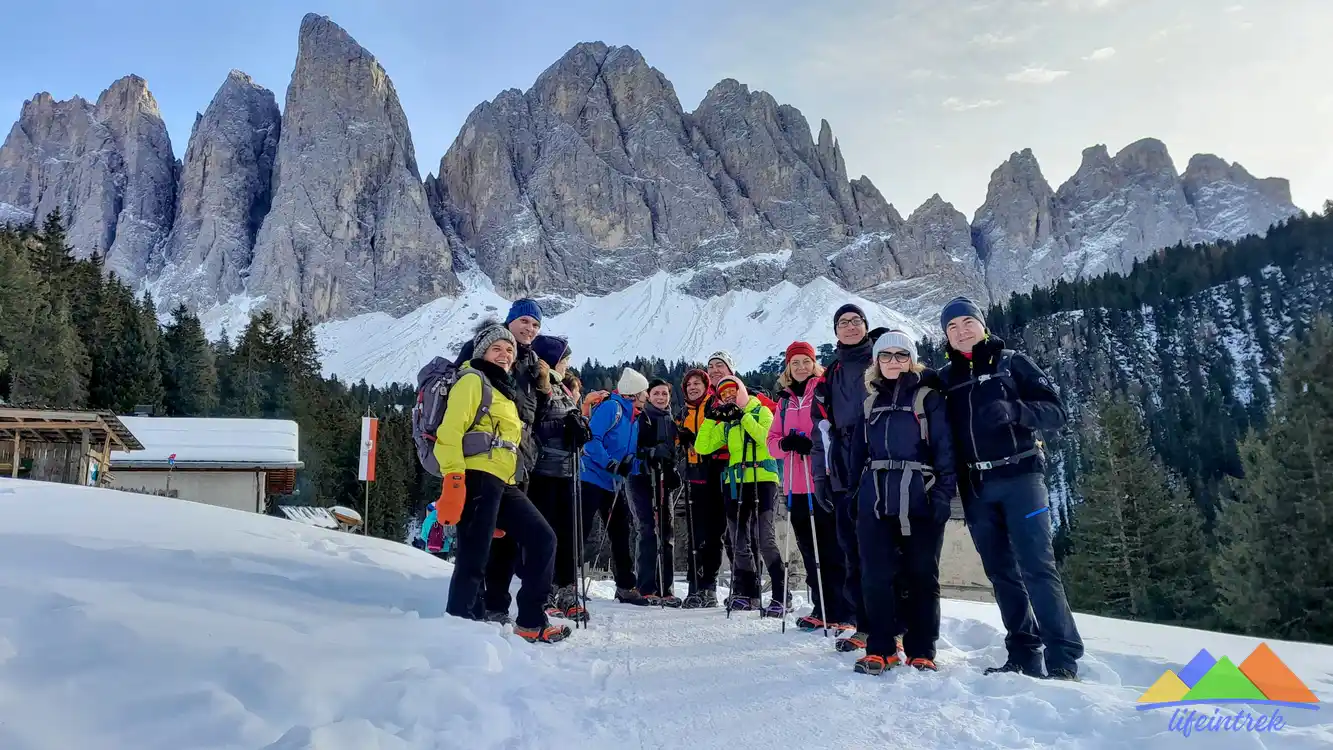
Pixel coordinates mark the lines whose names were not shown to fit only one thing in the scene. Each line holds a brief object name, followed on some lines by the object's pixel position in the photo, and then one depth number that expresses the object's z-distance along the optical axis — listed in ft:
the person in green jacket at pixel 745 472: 20.47
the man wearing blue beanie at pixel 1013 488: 12.71
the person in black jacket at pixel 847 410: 16.02
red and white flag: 76.69
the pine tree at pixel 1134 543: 80.84
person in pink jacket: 17.54
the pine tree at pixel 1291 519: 57.18
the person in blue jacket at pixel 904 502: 12.92
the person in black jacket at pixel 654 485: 23.22
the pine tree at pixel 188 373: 138.51
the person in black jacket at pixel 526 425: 15.93
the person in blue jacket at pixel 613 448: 22.59
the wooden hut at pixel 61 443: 54.34
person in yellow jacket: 13.85
